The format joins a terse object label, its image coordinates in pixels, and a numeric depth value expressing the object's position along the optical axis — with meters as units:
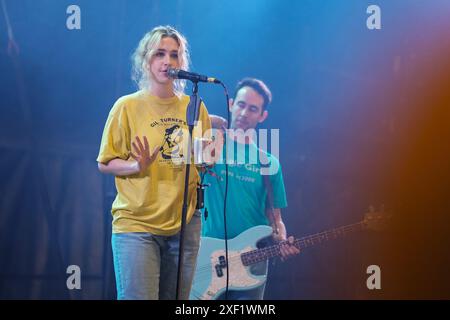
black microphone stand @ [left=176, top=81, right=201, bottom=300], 2.24
